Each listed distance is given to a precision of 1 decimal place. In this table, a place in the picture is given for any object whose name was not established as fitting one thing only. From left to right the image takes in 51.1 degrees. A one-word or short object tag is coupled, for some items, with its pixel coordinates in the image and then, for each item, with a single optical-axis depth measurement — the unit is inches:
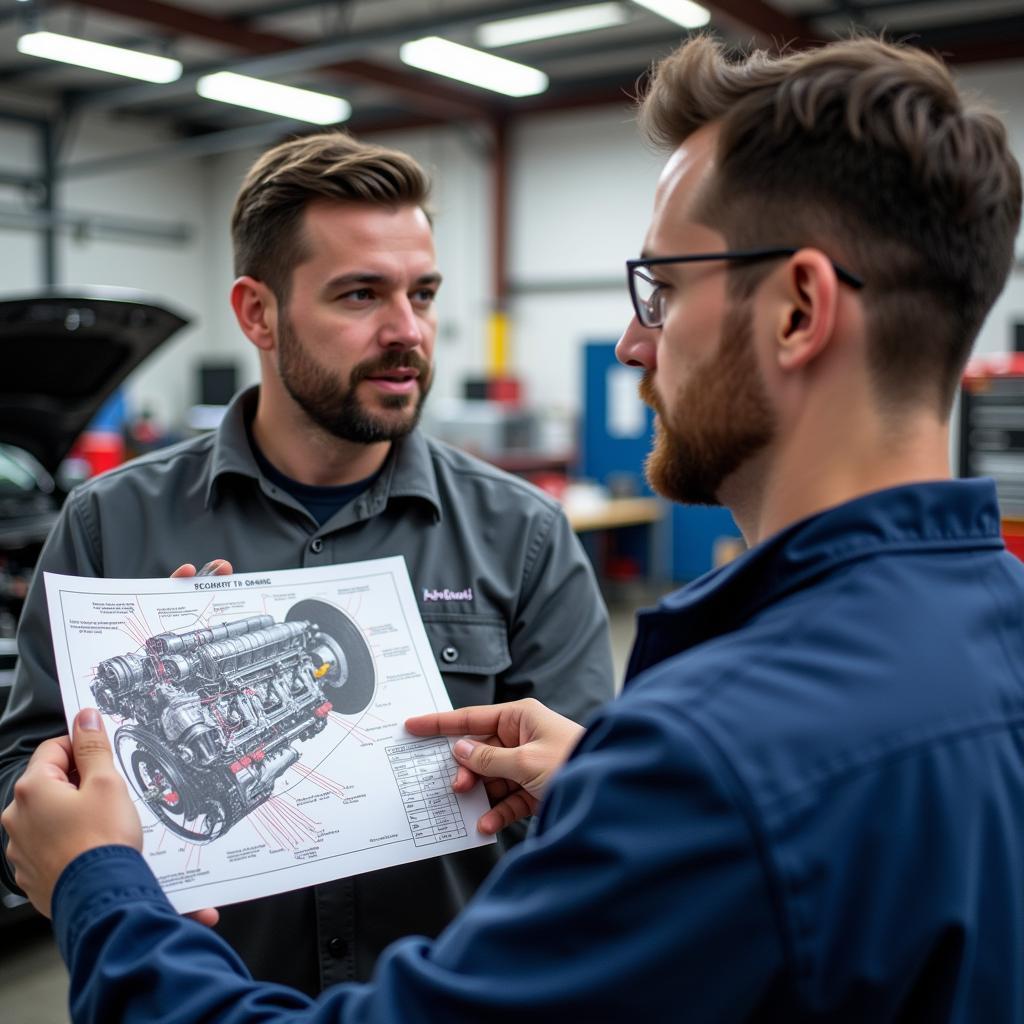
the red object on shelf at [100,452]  263.6
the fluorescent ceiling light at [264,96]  328.2
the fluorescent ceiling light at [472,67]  289.4
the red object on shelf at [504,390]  390.6
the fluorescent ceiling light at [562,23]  298.5
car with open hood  106.9
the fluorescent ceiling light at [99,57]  286.7
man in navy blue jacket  26.7
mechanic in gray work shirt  58.2
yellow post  412.2
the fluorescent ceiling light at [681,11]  264.4
